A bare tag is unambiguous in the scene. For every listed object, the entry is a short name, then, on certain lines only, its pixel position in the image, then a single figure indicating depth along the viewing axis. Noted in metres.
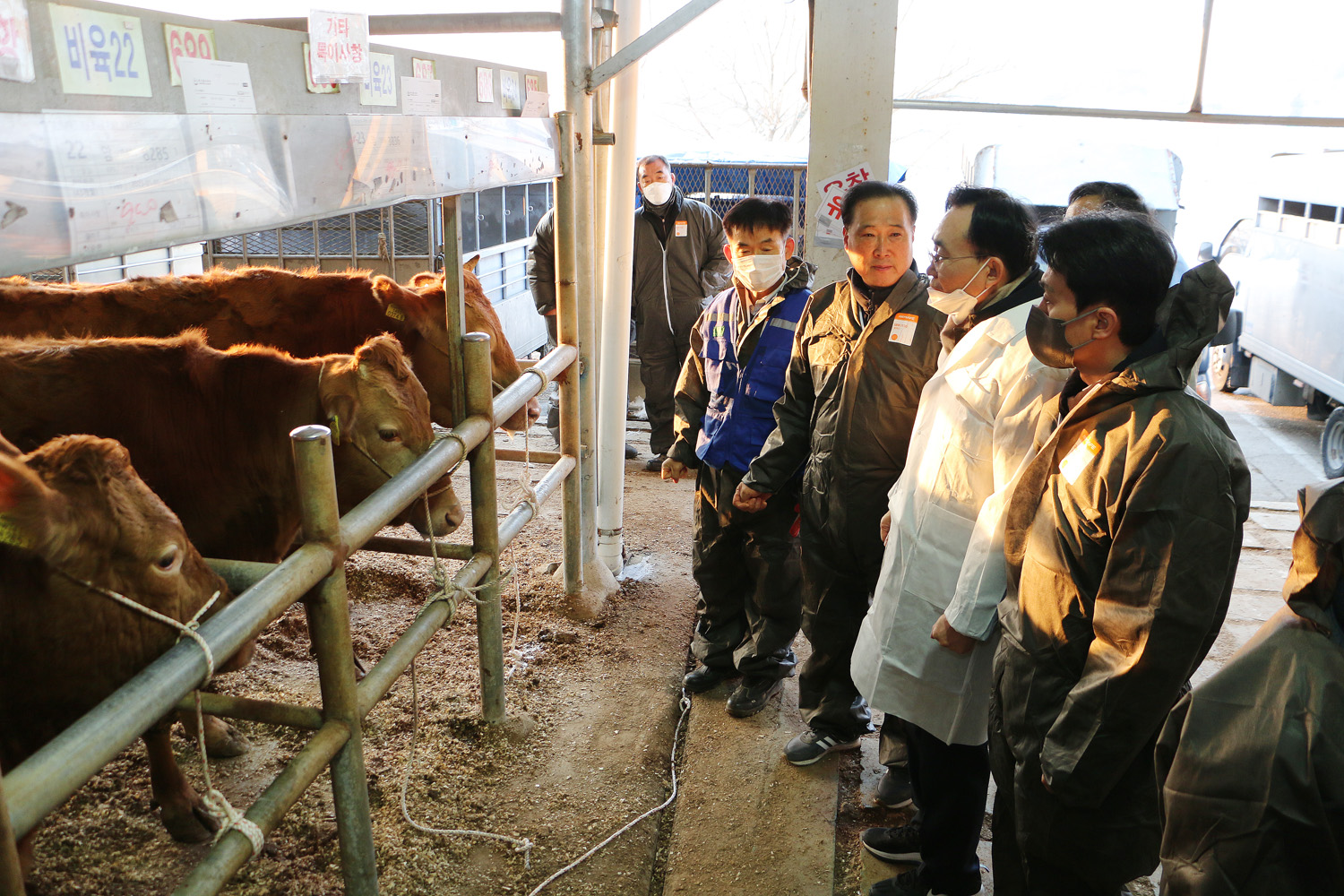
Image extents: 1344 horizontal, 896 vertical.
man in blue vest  3.54
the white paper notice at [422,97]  2.61
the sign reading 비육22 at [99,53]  1.47
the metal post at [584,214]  3.83
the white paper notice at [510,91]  3.42
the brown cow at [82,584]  1.70
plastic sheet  1.37
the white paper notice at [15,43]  1.33
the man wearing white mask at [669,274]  6.36
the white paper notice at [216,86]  1.74
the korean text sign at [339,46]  2.11
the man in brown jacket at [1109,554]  1.75
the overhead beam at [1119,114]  4.20
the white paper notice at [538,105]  3.70
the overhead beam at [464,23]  3.75
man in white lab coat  2.38
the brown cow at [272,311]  3.40
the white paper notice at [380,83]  2.38
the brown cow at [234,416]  2.63
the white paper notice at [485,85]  3.19
